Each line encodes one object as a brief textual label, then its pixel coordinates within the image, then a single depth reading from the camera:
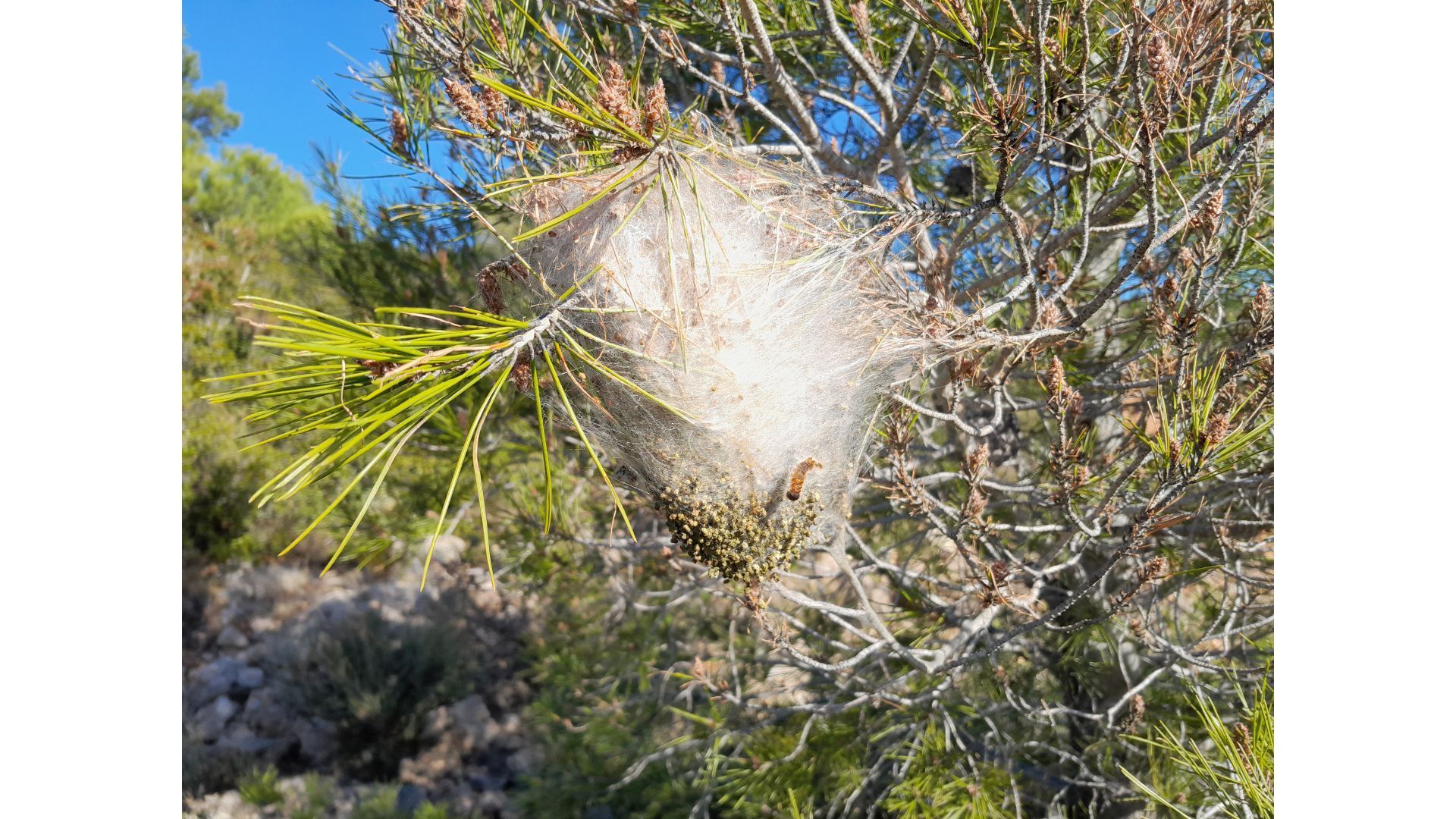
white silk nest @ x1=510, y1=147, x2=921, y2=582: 0.33
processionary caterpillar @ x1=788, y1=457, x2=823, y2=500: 0.36
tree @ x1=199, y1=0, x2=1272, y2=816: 0.36
